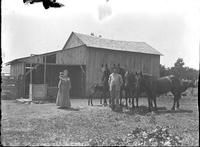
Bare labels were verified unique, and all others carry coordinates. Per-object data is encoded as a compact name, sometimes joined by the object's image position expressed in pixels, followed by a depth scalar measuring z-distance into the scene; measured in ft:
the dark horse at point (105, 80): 57.21
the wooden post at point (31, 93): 73.26
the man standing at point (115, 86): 49.78
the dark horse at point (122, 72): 56.23
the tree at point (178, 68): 163.45
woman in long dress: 54.75
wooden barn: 90.89
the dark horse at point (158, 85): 51.44
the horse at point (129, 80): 52.70
